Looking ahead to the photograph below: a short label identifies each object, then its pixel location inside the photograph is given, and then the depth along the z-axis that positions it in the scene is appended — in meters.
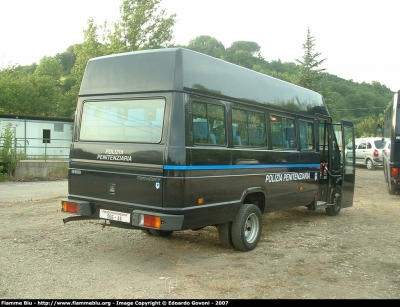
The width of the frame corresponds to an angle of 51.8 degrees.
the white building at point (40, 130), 24.23
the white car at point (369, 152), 24.49
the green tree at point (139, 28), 34.09
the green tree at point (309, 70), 24.14
